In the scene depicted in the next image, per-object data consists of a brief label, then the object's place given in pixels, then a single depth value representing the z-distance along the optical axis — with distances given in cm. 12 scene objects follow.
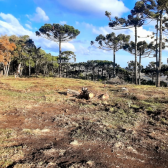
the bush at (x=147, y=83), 3403
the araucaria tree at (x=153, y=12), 1731
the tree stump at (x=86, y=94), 942
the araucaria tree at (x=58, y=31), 2846
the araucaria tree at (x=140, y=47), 2897
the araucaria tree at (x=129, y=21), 2194
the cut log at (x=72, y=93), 1065
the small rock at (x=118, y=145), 390
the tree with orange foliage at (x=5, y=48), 2459
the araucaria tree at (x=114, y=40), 3028
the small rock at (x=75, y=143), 398
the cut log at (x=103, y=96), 950
